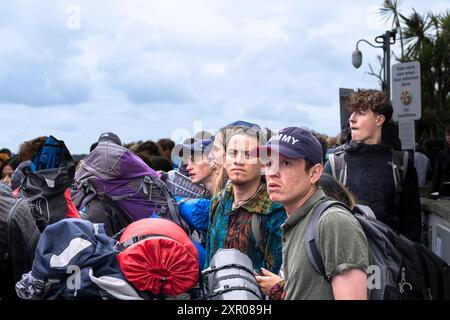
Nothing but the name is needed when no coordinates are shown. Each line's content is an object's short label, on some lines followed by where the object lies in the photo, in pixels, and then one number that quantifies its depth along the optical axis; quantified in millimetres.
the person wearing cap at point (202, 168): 5512
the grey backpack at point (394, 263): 2734
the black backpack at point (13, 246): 3721
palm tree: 26500
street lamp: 18141
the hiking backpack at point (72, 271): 3119
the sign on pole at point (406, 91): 11211
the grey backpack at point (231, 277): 3143
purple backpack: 4840
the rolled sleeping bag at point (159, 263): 3164
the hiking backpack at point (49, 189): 4215
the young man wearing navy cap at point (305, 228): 2602
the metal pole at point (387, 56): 18178
